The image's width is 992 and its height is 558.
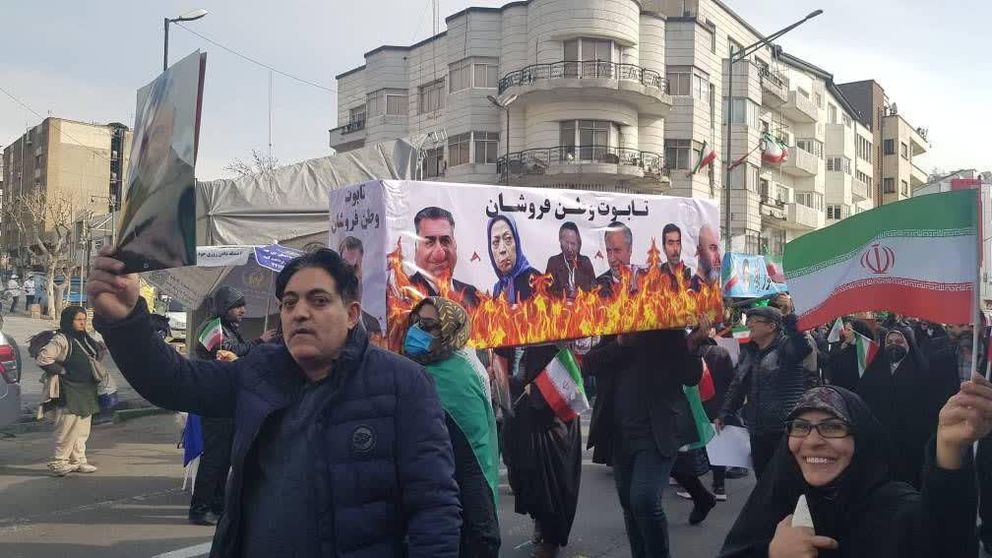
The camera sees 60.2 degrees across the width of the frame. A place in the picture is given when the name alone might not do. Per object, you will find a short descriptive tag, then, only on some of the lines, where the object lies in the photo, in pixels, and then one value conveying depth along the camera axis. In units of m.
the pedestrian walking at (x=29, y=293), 36.31
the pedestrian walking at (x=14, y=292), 37.70
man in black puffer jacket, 2.32
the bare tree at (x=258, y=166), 36.16
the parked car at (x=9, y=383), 8.20
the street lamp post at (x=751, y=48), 20.81
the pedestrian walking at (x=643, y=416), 4.86
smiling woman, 2.03
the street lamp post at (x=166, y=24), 15.20
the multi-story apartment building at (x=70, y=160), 71.94
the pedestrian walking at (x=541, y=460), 5.70
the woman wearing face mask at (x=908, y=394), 5.54
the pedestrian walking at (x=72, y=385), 8.20
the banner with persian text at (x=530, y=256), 4.88
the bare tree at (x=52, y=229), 33.56
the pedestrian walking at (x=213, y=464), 6.59
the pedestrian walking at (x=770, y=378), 6.09
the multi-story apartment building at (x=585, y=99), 33.16
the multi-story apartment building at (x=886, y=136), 63.34
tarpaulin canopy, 10.91
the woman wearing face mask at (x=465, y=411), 3.49
